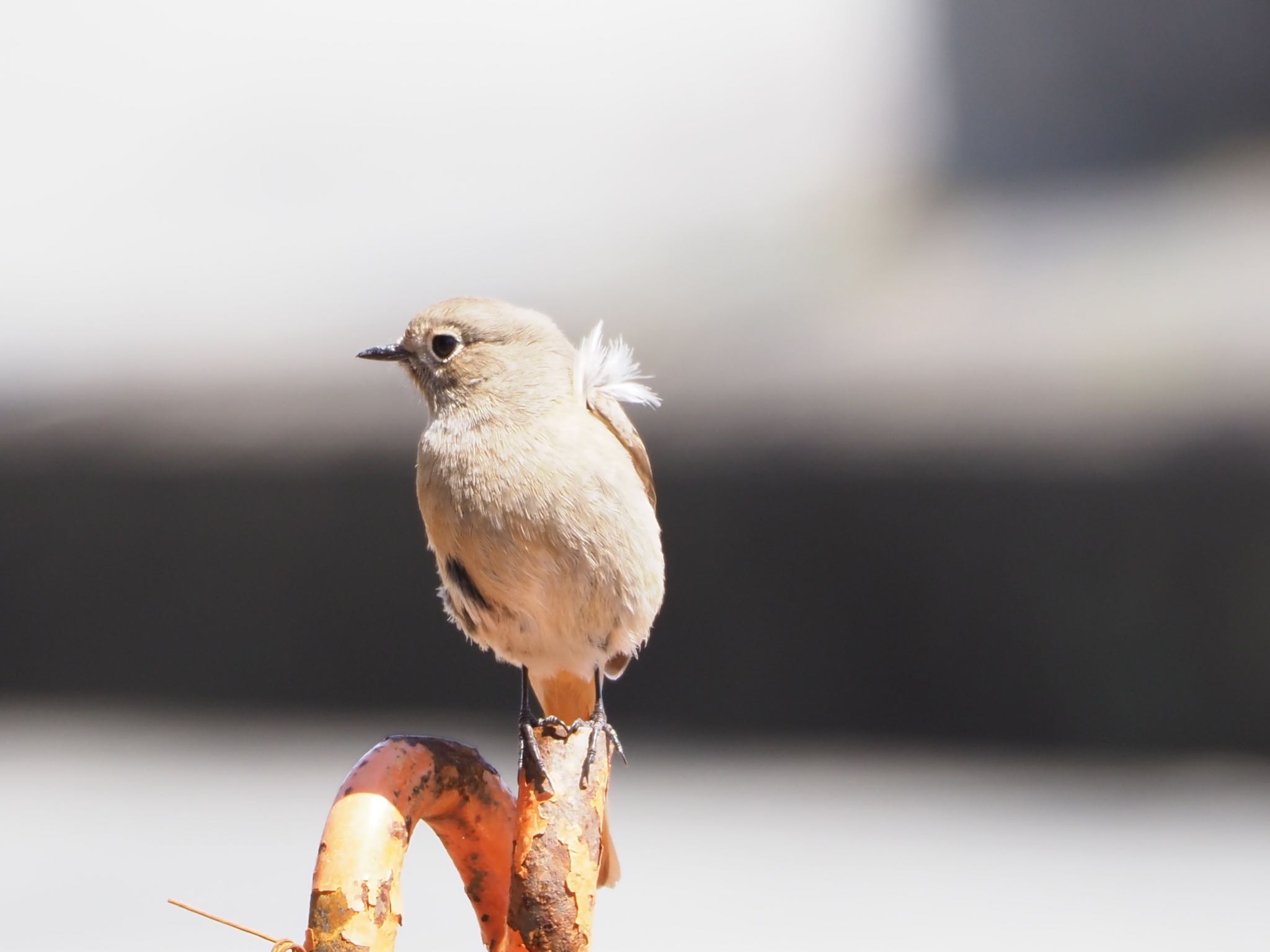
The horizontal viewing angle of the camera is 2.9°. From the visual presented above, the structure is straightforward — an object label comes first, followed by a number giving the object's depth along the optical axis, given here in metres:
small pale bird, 5.13
